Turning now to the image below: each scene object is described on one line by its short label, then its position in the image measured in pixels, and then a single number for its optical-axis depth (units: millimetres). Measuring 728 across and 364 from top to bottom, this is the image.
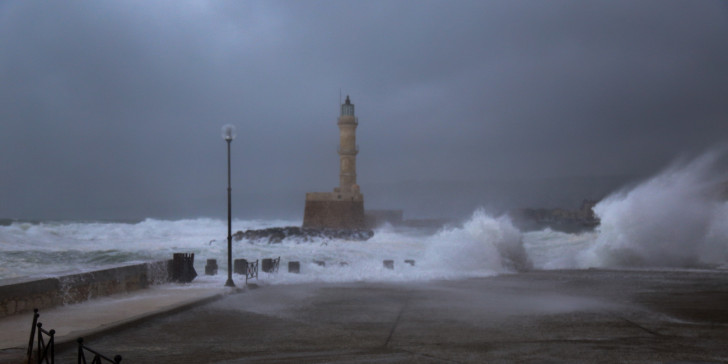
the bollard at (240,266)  15648
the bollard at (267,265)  16438
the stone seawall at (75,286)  8328
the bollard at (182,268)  13422
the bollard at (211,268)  16000
